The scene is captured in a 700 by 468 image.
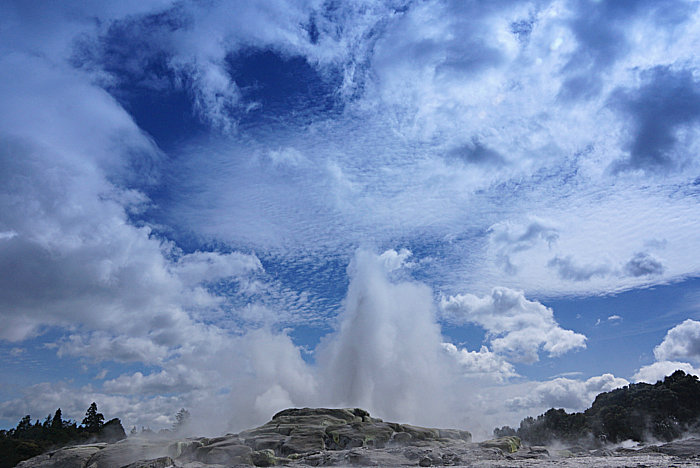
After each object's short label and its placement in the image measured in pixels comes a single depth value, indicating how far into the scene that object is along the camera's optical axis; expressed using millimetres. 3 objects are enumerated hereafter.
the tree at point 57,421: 137025
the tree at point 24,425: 146625
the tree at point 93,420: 147250
